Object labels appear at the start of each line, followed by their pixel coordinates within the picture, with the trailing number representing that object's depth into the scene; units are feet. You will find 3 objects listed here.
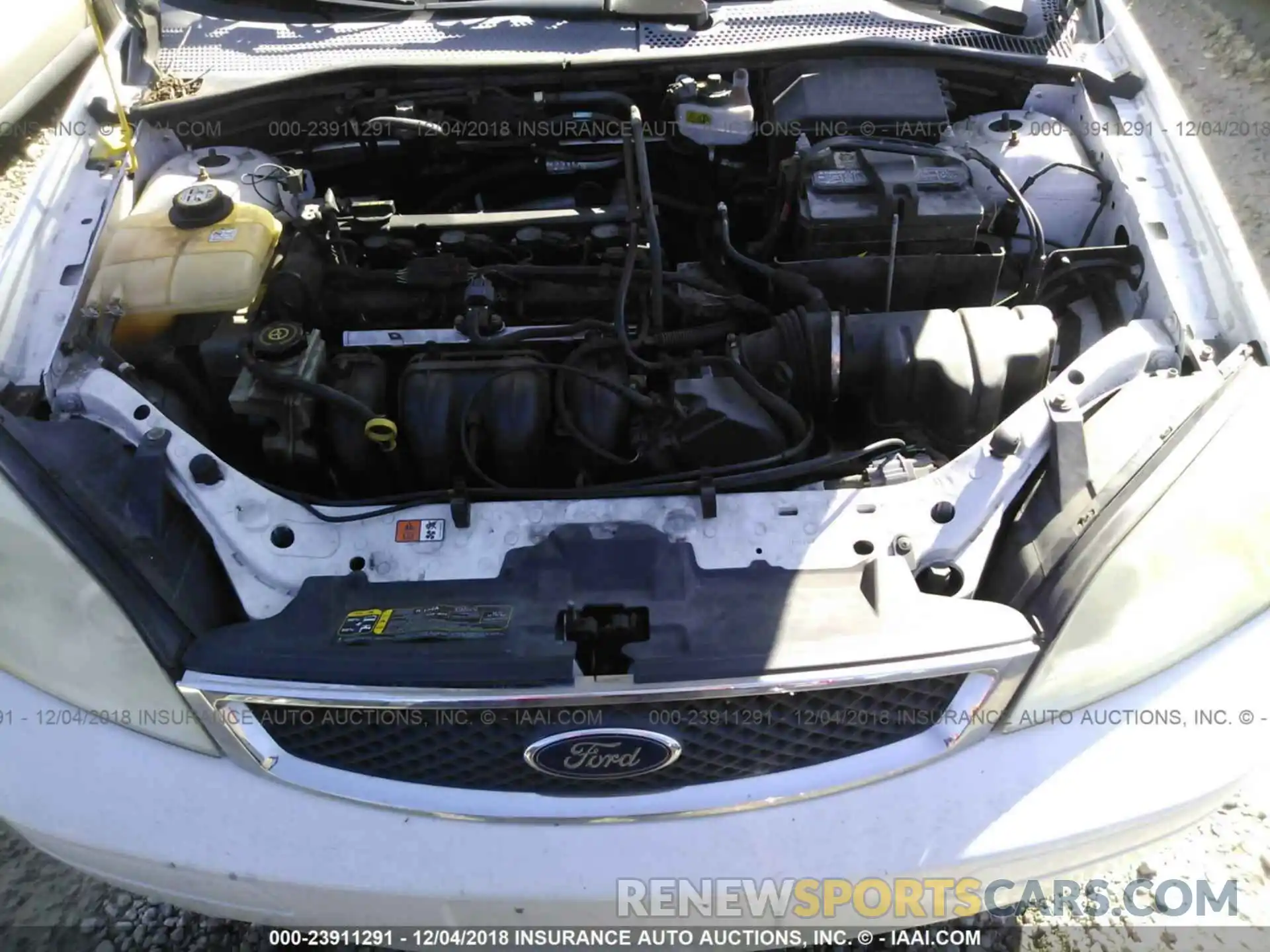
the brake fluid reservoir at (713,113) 7.46
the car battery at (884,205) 6.54
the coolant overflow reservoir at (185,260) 6.36
